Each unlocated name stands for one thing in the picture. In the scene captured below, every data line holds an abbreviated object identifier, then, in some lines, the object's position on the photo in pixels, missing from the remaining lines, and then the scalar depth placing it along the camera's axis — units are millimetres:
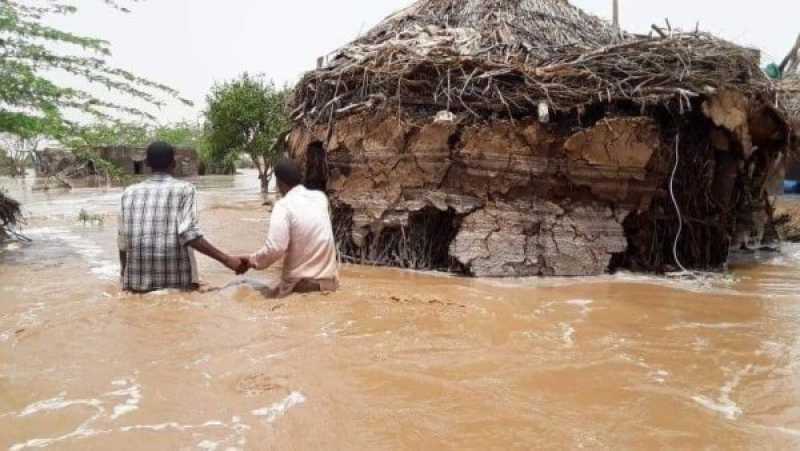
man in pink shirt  4676
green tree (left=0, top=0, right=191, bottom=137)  7719
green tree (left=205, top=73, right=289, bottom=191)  22625
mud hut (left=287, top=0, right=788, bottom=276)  6301
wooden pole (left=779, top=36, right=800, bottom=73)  10172
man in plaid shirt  4707
